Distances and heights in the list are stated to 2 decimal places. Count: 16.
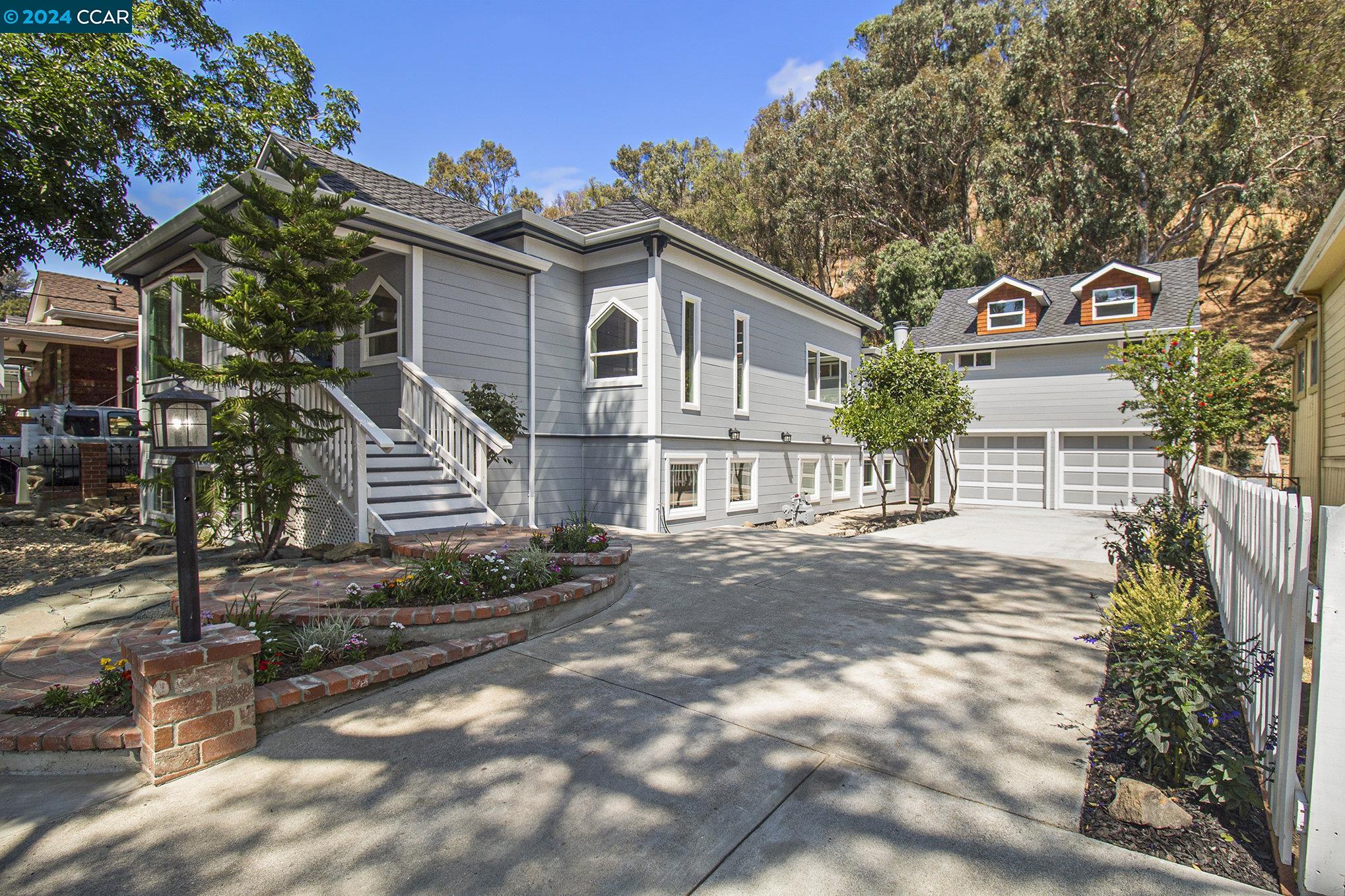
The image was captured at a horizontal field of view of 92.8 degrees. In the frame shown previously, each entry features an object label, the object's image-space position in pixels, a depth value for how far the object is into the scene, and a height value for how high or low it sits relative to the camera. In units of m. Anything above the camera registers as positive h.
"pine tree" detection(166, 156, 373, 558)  5.78 +1.13
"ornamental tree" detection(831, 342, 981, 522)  12.60 +0.83
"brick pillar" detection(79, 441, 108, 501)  12.19 -0.54
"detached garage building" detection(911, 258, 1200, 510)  15.99 +1.63
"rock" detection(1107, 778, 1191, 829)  2.30 -1.33
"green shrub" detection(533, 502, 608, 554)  6.09 -0.91
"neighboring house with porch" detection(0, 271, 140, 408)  16.58 +2.56
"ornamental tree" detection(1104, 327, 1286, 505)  9.06 +0.84
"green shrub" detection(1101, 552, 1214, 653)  2.75 -0.76
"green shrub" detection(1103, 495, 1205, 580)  5.61 -0.85
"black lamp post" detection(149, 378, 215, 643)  2.95 -0.03
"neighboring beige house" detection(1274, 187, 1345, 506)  8.27 +1.32
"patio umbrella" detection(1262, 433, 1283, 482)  12.80 -0.24
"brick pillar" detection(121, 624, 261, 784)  2.76 -1.15
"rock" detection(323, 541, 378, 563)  6.09 -1.03
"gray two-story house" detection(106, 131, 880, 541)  7.67 +1.30
